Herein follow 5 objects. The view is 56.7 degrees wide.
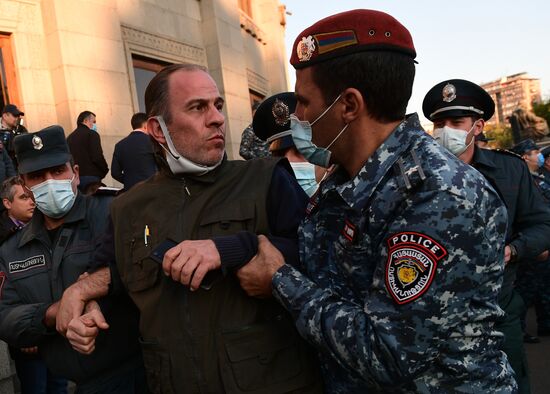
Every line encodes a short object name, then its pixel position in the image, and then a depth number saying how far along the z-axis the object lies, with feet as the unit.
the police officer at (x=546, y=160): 23.97
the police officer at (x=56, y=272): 7.96
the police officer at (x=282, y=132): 10.73
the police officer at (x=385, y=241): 4.23
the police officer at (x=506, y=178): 9.46
